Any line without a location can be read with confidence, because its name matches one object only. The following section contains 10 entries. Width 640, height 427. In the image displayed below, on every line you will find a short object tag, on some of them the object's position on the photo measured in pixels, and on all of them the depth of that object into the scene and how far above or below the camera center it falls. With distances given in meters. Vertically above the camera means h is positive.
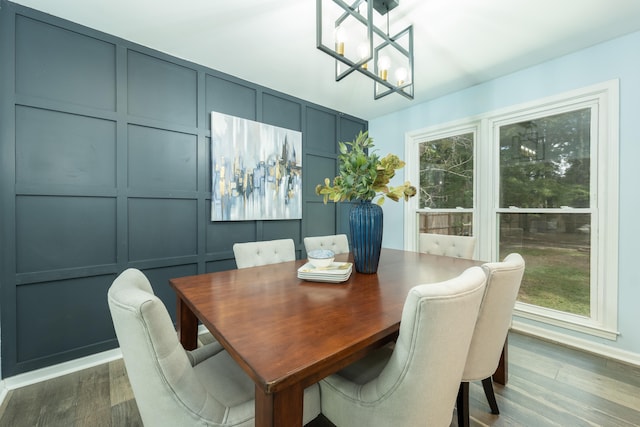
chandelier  1.42 +1.27
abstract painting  2.58 +0.44
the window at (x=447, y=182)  3.04 +0.37
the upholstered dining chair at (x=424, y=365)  0.74 -0.47
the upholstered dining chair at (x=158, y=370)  0.67 -0.43
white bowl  1.47 -0.27
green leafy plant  1.50 +0.20
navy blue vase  1.54 -0.14
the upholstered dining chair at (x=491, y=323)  1.13 -0.51
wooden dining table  0.67 -0.38
